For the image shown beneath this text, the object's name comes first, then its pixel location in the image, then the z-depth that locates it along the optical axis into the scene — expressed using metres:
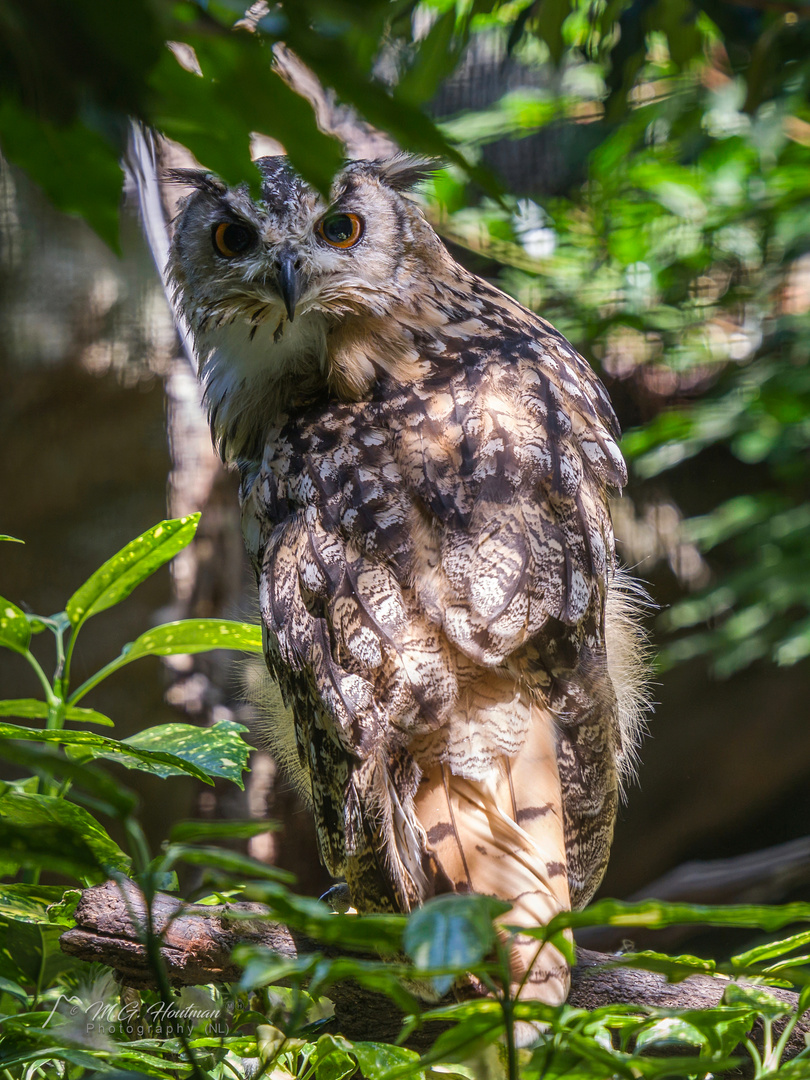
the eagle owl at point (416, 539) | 6.39
